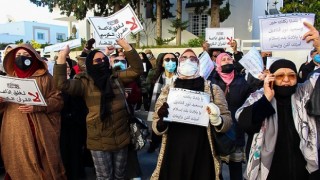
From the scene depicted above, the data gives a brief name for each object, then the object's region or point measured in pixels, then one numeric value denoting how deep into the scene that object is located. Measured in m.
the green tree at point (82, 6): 20.12
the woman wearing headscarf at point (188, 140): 3.27
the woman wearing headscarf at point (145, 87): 7.04
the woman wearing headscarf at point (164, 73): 5.48
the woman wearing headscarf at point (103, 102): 3.92
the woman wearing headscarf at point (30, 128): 3.88
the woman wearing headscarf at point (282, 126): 2.81
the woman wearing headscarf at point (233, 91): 4.38
